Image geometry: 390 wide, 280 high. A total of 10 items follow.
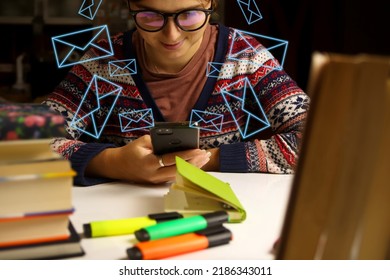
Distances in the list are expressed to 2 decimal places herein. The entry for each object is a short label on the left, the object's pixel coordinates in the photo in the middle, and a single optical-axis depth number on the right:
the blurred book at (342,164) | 0.42
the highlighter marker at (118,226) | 0.68
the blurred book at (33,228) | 0.56
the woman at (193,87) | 1.08
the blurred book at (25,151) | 0.54
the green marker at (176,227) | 0.65
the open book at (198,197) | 0.75
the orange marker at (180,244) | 0.61
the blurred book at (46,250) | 0.57
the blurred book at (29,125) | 0.53
